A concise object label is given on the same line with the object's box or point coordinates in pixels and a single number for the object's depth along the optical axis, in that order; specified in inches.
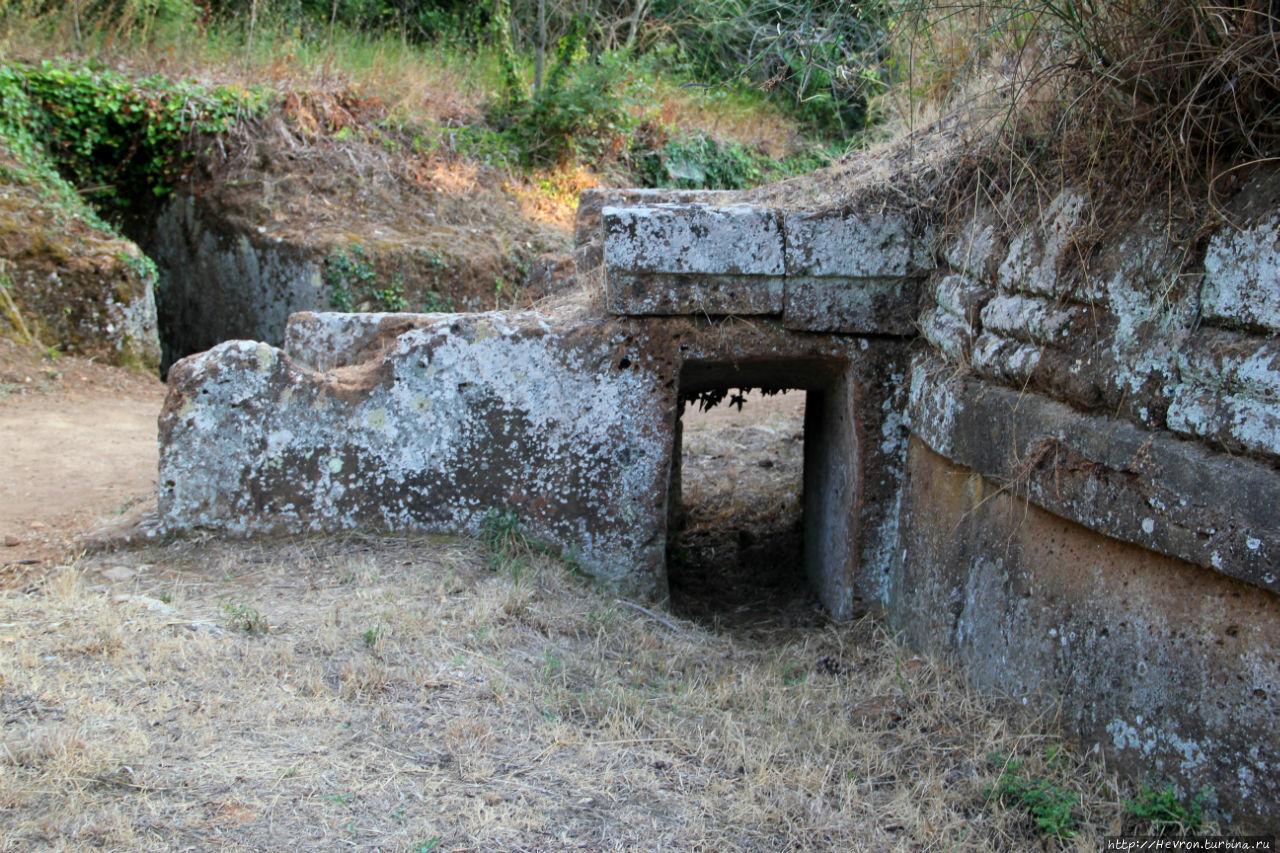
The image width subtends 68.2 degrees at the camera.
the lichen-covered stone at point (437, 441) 143.5
